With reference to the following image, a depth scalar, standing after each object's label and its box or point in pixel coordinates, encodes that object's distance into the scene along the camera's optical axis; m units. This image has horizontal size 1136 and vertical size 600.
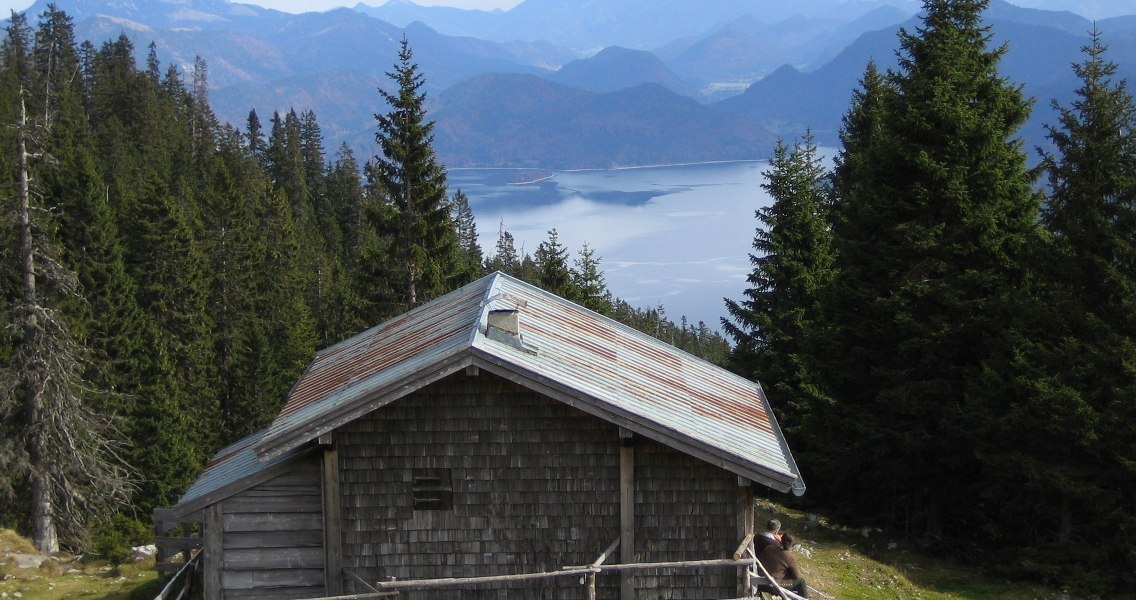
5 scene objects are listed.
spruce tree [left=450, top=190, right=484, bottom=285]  41.03
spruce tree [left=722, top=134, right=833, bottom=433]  32.41
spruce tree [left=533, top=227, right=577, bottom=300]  46.05
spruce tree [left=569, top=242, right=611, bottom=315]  47.49
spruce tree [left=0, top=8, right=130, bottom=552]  24.77
